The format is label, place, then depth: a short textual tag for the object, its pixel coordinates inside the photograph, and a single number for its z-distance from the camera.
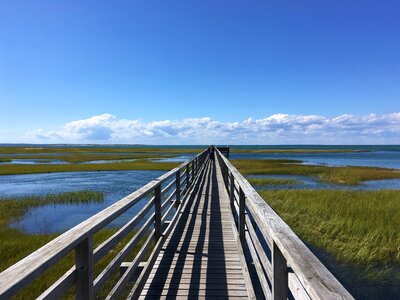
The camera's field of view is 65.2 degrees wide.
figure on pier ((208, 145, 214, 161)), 35.34
